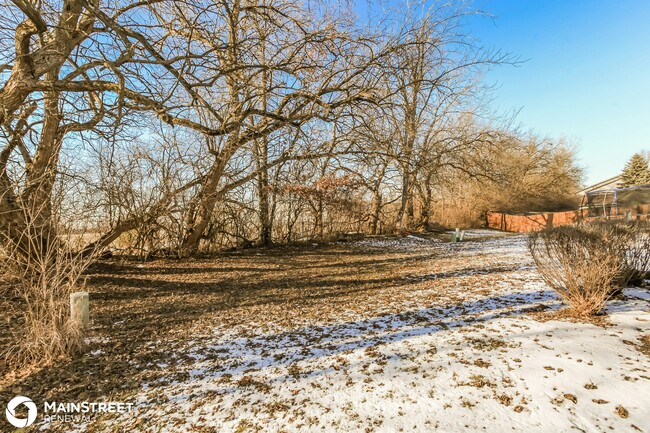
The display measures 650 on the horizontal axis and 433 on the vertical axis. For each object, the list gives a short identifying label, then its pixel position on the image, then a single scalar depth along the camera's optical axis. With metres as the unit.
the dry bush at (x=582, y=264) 3.52
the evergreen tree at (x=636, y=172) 34.19
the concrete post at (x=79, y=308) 3.46
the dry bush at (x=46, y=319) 3.21
